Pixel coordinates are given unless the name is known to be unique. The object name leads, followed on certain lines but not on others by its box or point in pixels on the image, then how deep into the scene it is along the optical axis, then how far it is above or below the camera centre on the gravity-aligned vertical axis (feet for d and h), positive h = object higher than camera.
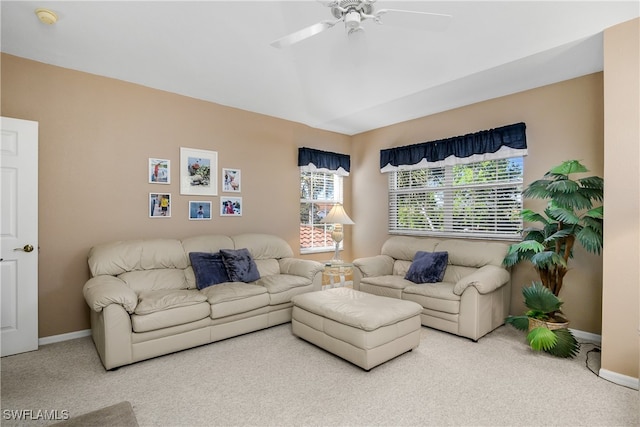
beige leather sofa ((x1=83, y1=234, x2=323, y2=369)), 8.75 -2.66
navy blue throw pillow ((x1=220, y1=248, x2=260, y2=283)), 11.99 -2.02
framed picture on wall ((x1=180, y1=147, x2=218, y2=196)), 13.25 +1.63
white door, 9.45 -0.74
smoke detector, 8.17 +4.92
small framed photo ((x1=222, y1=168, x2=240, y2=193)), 14.38 +1.37
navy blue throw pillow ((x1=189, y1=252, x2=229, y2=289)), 11.46 -2.05
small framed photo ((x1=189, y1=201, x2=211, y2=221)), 13.51 +0.04
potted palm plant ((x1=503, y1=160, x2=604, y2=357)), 9.23 -0.75
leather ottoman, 8.51 -3.17
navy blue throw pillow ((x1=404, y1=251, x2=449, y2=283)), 12.68 -2.21
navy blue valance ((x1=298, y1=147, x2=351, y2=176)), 16.67 +2.65
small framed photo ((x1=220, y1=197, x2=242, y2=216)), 14.37 +0.23
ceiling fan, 6.52 +3.97
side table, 15.03 -3.39
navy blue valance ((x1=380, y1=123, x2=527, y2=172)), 12.47 +2.67
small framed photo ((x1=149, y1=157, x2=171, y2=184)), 12.50 +1.54
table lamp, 15.53 -0.35
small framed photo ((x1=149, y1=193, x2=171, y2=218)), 12.53 +0.23
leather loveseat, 10.69 -2.72
